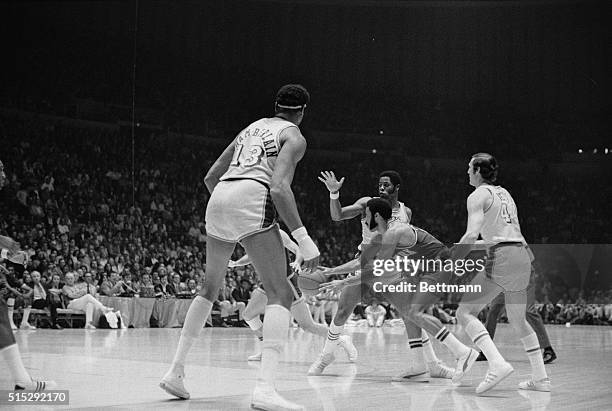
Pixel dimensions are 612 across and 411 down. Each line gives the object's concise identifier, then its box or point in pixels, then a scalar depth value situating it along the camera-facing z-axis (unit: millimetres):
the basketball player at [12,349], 3994
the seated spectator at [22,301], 12560
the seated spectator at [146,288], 15473
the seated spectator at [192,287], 16688
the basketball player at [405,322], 6211
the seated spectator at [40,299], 13469
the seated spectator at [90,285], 14000
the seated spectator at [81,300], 13781
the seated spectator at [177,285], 16250
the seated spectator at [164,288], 15734
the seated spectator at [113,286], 14664
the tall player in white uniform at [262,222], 4023
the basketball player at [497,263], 5410
